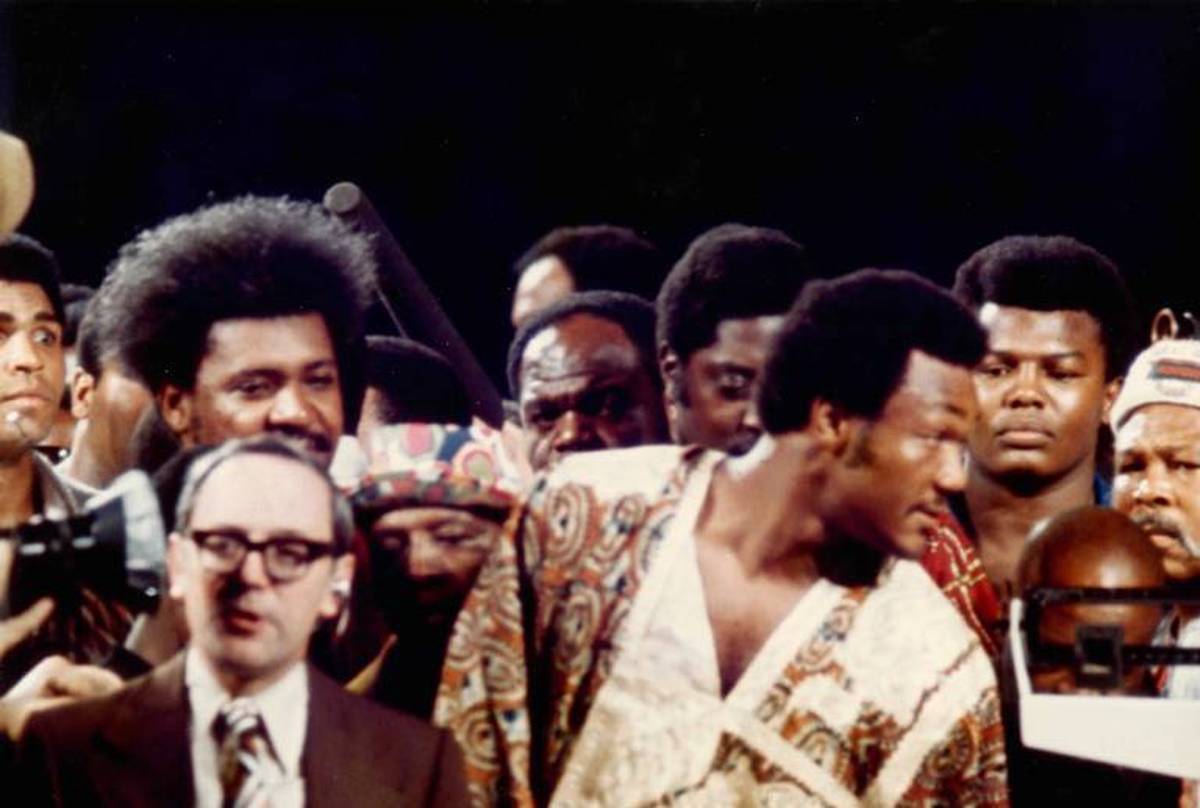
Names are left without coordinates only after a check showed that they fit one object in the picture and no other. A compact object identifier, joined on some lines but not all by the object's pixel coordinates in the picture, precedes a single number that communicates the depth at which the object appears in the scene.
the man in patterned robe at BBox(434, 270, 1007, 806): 5.54
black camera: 5.49
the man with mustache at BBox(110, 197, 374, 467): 5.70
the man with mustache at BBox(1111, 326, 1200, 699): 6.29
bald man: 5.94
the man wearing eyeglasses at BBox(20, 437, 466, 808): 5.44
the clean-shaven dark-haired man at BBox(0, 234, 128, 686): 5.82
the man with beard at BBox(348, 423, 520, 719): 5.62
